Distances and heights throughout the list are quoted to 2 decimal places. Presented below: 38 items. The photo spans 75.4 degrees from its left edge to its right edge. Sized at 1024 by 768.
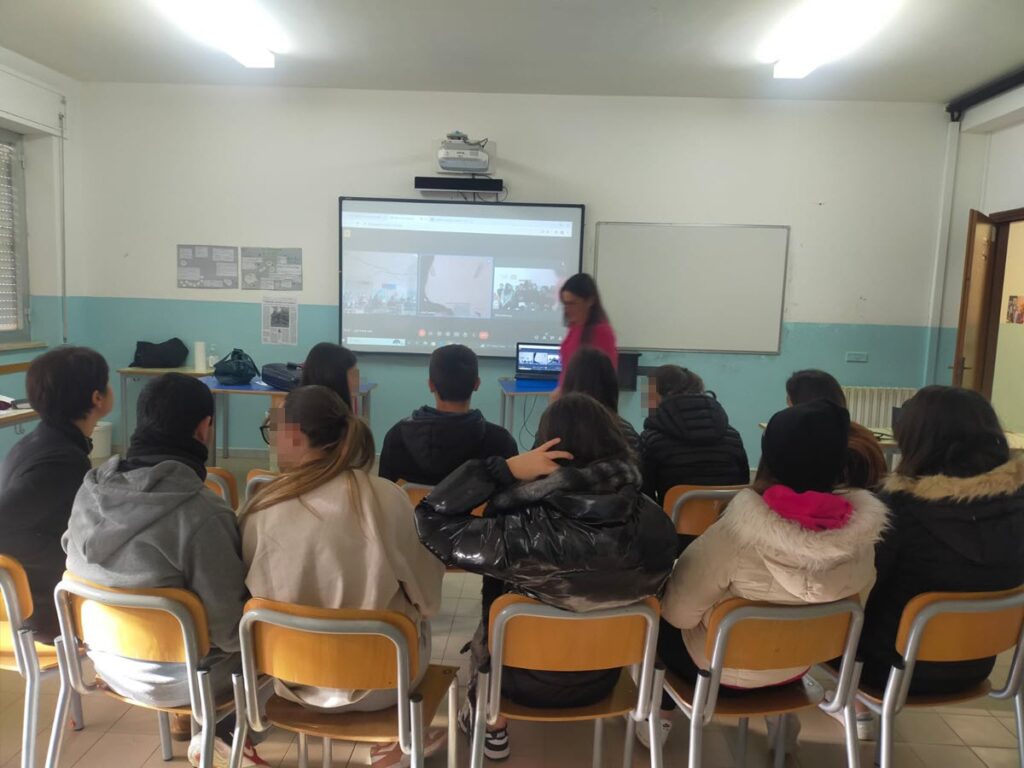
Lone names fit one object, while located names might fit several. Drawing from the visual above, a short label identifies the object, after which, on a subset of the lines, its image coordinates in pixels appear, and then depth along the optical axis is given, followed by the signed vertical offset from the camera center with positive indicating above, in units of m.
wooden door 4.54 +0.17
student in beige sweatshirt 1.40 -0.48
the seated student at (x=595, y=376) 2.32 -0.21
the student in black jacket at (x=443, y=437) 2.16 -0.42
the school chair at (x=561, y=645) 1.35 -0.68
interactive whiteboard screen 5.02 +0.29
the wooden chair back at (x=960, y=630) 1.43 -0.66
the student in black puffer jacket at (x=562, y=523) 1.30 -0.42
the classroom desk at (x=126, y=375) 4.61 -0.55
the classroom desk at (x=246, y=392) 4.19 -0.56
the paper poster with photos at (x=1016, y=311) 5.01 +0.18
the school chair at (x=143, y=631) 1.31 -0.69
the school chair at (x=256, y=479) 2.07 -0.55
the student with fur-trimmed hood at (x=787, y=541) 1.33 -0.44
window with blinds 4.73 +0.34
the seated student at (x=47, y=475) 1.61 -0.45
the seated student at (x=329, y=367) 2.43 -0.23
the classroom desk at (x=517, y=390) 4.38 -0.51
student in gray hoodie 1.36 -0.52
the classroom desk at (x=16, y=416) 3.08 -0.58
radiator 5.07 -0.56
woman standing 3.21 +0.01
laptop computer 4.87 -0.35
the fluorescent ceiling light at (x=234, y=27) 3.60 +1.59
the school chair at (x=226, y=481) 2.09 -0.57
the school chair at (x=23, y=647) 1.45 -0.82
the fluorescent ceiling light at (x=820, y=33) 3.37 +1.62
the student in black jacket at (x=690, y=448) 2.30 -0.45
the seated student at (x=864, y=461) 1.99 -0.40
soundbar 4.84 +0.92
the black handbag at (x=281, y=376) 4.21 -0.47
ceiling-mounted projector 4.74 +1.11
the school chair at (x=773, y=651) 1.37 -0.70
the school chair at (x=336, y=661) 1.25 -0.70
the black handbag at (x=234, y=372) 4.35 -0.46
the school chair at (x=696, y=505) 2.10 -0.59
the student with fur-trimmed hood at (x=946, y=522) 1.52 -0.44
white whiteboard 5.01 +0.27
